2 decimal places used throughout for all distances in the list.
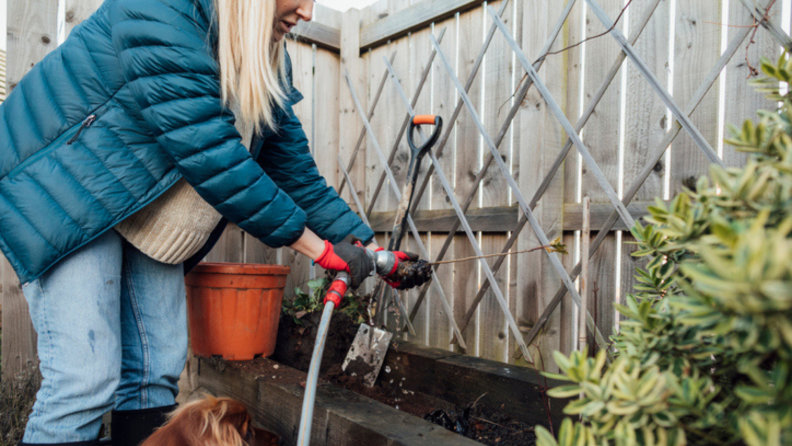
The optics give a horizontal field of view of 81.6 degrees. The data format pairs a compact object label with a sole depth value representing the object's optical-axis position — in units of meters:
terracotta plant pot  1.95
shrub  0.38
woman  1.13
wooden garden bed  1.25
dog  1.03
